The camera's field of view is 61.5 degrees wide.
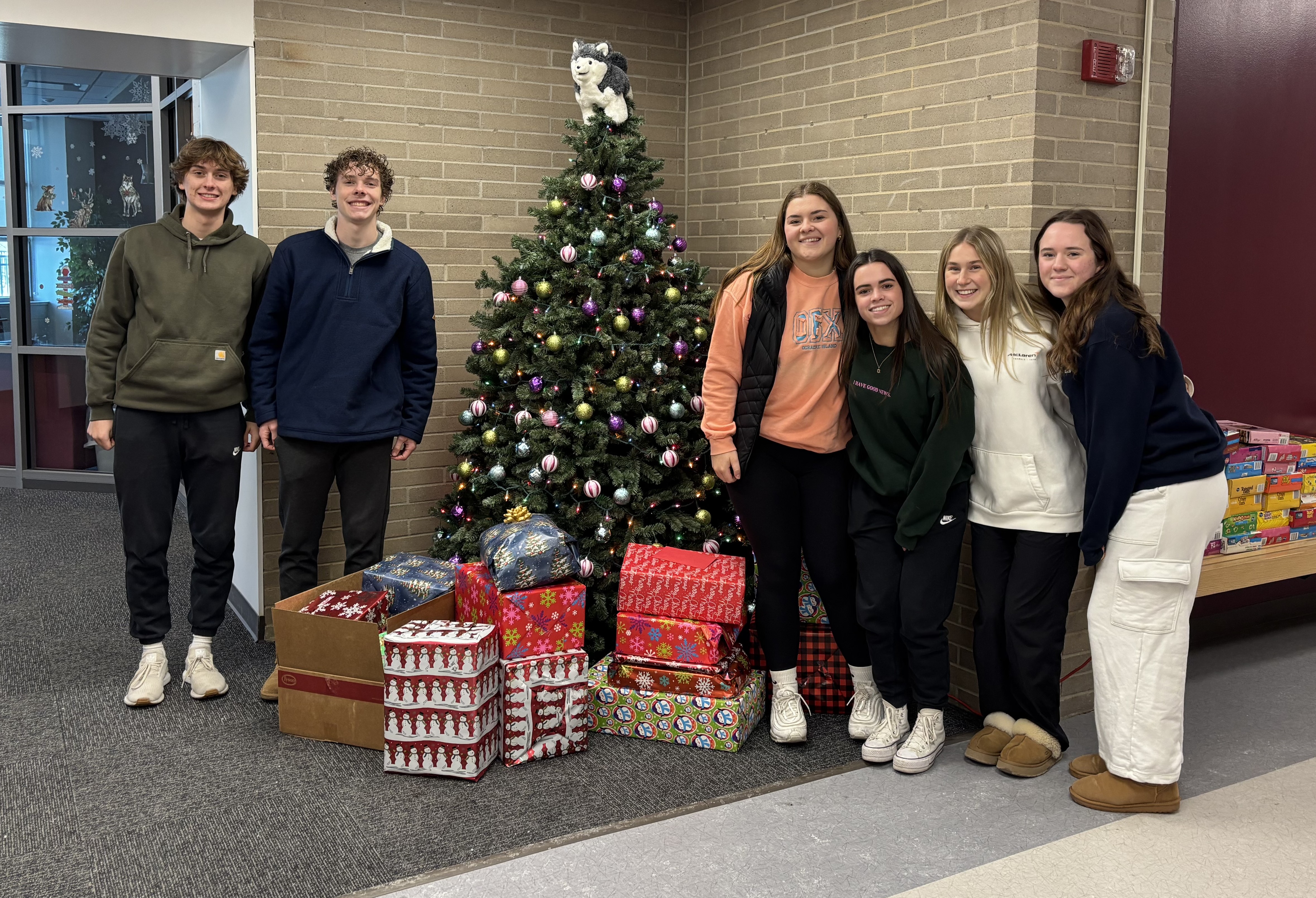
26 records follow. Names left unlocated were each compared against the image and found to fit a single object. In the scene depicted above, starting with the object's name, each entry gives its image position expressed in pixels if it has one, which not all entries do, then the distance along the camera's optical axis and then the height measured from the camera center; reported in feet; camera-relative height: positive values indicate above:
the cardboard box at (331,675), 10.39 -3.33
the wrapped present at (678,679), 10.85 -3.44
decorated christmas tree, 12.35 -0.59
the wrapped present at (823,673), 11.77 -3.61
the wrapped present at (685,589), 10.93 -2.55
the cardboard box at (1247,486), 12.78 -1.74
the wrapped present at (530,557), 10.45 -2.17
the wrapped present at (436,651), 9.80 -2.86
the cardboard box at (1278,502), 13.10 -1.96
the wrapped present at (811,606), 11.77 -2.91
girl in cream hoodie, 10.01 -1.38
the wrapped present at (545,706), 10.39 -3.55
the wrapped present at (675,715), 10.78 -3.79
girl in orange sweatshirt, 10.69 -0.80
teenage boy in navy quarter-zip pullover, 11.65 -0.33
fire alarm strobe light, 11.07 +2.73
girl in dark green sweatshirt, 10.13 -1.42
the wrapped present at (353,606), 10.51 -2.68
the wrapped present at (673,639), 10.84 -3.04
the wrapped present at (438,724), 9.95 -3.56
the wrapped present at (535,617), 10.41 -2.72
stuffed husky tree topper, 12.81 +2.91
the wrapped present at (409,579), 11.02 -2.54
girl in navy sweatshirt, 9.19 -1.41
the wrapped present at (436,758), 10.01 -3.89
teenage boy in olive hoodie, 11.38 -0.53
